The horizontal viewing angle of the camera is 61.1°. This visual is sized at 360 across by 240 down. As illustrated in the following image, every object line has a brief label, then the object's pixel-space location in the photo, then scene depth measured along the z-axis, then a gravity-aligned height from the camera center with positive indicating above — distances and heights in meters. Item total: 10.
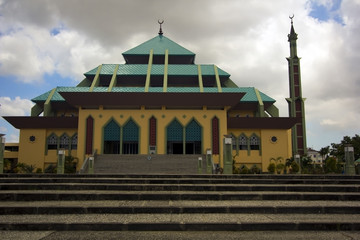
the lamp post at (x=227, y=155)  13.25 +0.08
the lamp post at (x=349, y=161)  15.45 -0.20
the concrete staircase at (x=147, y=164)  22.22 -0.54
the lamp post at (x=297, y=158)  24.03 -0.08
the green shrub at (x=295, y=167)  21.50 -0.74
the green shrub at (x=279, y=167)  22.84 -0.75
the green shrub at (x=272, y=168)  21.78 -0.79
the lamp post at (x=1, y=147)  14.16 +0.44
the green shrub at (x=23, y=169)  22.38 -0.93
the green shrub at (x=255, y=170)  24.64 -1.06
